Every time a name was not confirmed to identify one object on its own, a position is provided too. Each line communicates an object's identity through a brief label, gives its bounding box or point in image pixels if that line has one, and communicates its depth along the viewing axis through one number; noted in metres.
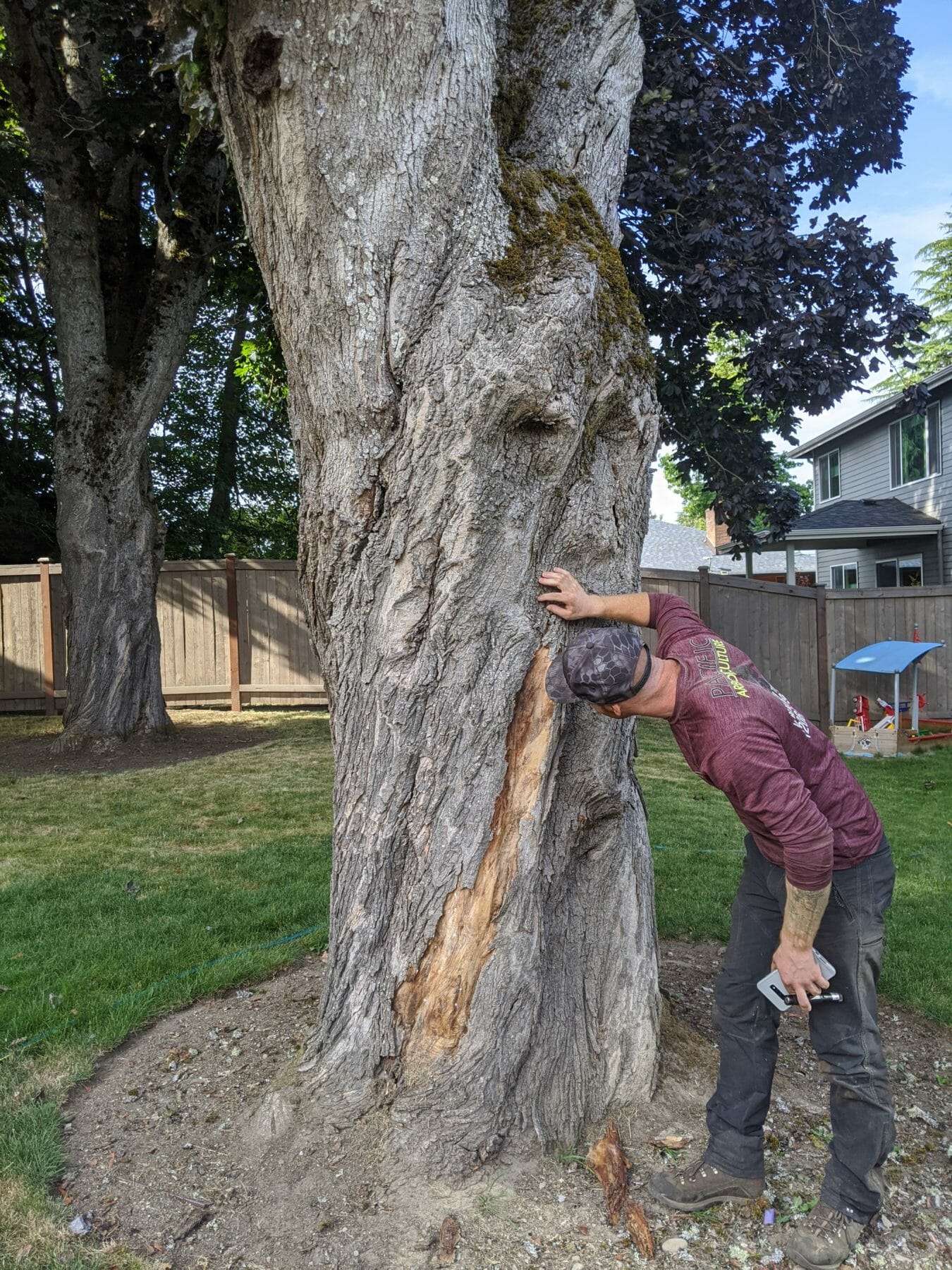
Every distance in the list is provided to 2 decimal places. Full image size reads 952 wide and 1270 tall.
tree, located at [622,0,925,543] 7.36
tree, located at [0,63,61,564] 16.58
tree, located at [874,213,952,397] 30.33
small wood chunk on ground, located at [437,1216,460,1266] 2.50
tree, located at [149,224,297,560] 20.36
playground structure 10.62
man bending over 2.52
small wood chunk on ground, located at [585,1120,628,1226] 2.71
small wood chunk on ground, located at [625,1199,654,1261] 2.55
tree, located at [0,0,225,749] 9.36
